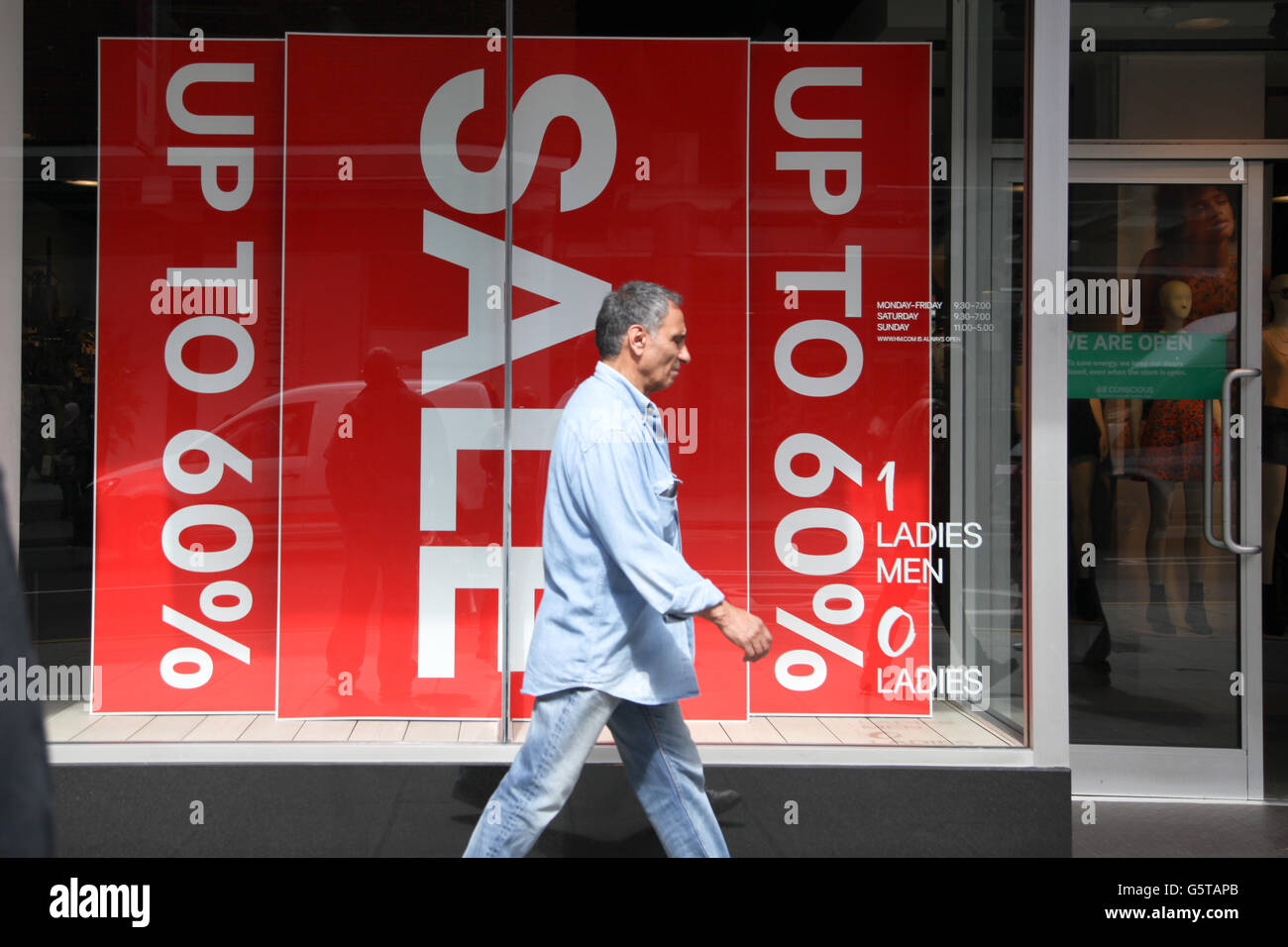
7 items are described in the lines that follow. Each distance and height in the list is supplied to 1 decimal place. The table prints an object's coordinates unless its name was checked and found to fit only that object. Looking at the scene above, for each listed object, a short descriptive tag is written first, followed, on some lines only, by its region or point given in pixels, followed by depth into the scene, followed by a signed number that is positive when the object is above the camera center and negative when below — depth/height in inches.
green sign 196.9 +19.4
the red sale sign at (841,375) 178.5 +15.9
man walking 122.6 -18.0
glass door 195.2 +1.8
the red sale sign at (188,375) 176.9 +15.2
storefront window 176.4 +23.1
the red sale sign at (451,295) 177.2 +28.0
